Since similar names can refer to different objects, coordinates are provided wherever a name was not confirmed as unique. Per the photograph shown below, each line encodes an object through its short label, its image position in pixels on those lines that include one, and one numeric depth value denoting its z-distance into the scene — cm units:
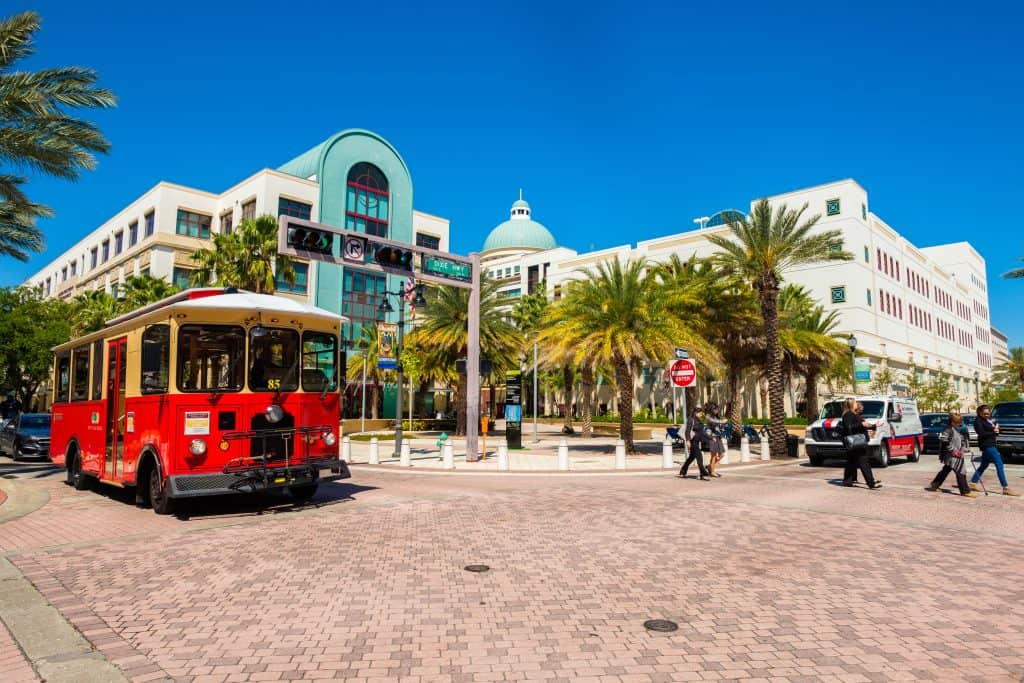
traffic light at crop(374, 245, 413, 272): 1742
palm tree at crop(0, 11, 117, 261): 1386
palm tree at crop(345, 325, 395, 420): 4289
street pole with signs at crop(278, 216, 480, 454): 1562
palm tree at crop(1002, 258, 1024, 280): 2536
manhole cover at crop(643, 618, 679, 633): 491
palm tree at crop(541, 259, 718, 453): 2281
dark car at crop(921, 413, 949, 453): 2480
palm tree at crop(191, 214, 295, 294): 3089
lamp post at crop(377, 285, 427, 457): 2331
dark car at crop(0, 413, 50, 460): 2005
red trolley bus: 949
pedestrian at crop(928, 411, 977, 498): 1230
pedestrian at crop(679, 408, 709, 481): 1499
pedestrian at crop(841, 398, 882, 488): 1323
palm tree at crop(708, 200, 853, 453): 2319
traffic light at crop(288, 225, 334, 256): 1551
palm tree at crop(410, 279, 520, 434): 3666
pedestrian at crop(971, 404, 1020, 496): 1244
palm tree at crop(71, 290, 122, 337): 3797
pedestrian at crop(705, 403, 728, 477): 1523
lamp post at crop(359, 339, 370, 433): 3786
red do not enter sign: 1891
